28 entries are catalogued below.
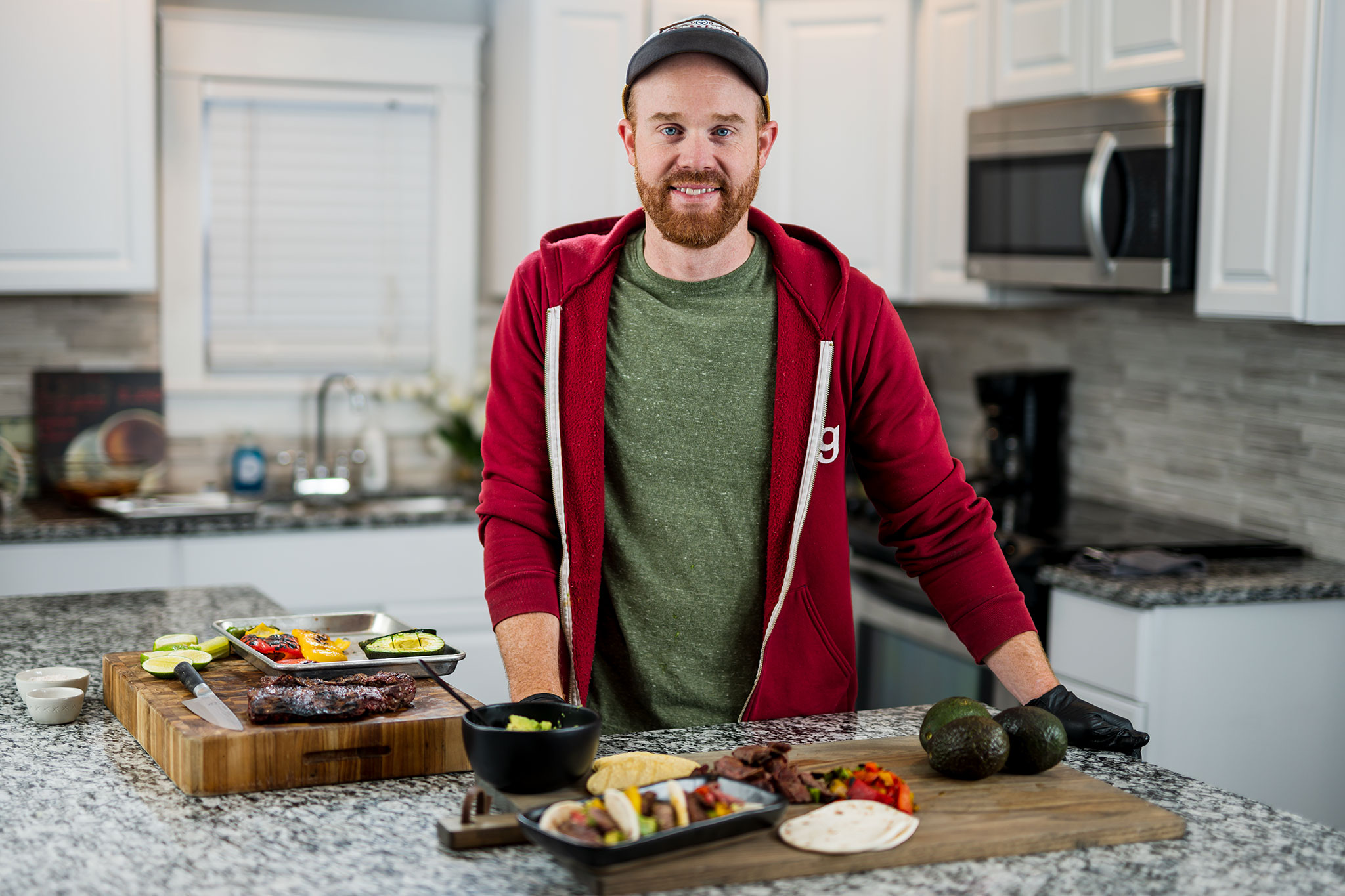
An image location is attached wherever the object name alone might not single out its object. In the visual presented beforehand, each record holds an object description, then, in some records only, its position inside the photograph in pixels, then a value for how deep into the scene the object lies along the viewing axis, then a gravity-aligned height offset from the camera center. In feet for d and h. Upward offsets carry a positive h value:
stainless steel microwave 9.55 +1.27
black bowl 4.07 -1.22
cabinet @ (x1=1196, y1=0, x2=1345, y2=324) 8.55 +1.31
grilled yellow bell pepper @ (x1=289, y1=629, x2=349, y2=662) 5.28 -1.19
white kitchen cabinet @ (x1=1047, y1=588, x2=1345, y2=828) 8.94 -2.15
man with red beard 5.91 -0.42
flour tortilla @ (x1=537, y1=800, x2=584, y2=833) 3.80 -1.31
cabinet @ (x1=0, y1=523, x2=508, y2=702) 10.77 -1.87
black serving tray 3.63 -1.32
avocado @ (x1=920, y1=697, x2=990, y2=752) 4.60 -1.21
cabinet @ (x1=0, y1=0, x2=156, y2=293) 11.07 +1.60
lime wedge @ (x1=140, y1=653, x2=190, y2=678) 5.17 -1.23
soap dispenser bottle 12.64 -1.17
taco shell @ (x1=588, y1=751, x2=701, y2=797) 4.25 -1.32
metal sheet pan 5.13 -1.21
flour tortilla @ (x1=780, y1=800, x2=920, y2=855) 3.90 -1.38
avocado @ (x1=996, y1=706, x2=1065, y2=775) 4.48 -1.25
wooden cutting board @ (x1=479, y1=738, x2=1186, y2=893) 3.73 -1.39
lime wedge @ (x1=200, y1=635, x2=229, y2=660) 5.51 -1.23
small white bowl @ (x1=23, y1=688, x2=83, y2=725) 5.19 -1.39
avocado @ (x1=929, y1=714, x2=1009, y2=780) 4.37 -1.25
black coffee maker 12.28 -0.69
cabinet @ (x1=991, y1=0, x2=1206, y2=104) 9.51 +2.34
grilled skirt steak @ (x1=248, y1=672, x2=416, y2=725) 4.57 -1.20
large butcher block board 4.41 -1.34
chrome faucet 12.59 -1.19
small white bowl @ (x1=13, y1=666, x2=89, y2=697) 5.33 -1.35
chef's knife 4.58 -1.26
